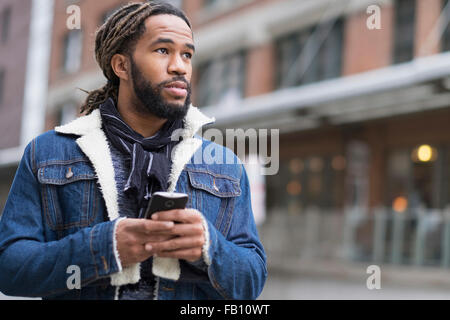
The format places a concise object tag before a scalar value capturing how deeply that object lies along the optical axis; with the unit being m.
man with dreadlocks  1.70
